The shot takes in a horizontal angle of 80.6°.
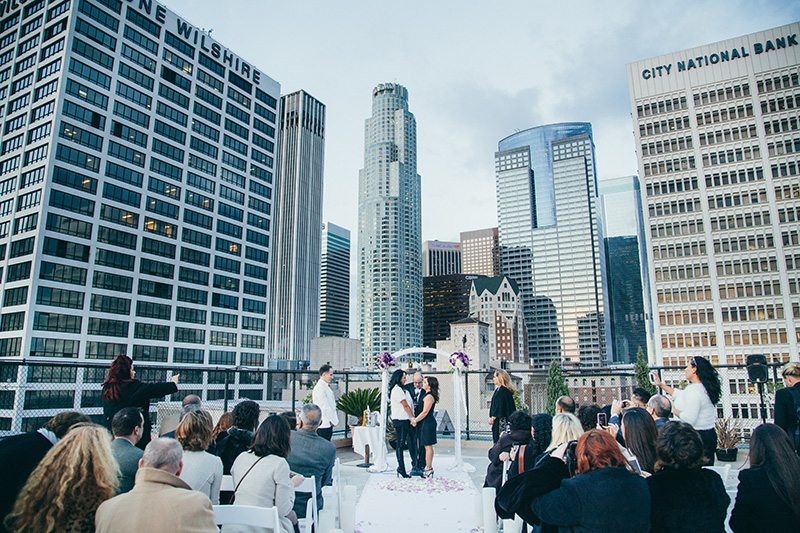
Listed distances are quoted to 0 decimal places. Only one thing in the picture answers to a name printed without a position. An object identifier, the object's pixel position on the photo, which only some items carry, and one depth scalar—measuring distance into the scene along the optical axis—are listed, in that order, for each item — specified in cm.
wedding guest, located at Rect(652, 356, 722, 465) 584
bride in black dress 923
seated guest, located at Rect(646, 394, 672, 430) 603
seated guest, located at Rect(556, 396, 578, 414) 605
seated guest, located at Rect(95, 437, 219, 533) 265
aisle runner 630
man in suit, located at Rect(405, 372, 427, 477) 930
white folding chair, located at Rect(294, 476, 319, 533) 463
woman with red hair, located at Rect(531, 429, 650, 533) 288
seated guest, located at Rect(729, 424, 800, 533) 312
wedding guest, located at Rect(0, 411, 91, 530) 306
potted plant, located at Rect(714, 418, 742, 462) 987
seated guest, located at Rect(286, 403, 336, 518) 541
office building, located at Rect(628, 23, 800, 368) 6506
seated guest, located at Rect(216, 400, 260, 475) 515
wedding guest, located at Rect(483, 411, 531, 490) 516
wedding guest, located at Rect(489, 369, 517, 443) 810
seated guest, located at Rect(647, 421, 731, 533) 302
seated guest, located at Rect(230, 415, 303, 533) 404
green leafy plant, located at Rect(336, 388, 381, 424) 1199
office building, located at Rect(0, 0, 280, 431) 5400
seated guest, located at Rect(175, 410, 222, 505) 405
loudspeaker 827
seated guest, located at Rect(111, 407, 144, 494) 391
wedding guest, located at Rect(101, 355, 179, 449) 611
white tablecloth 1026
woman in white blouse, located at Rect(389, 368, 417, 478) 904
